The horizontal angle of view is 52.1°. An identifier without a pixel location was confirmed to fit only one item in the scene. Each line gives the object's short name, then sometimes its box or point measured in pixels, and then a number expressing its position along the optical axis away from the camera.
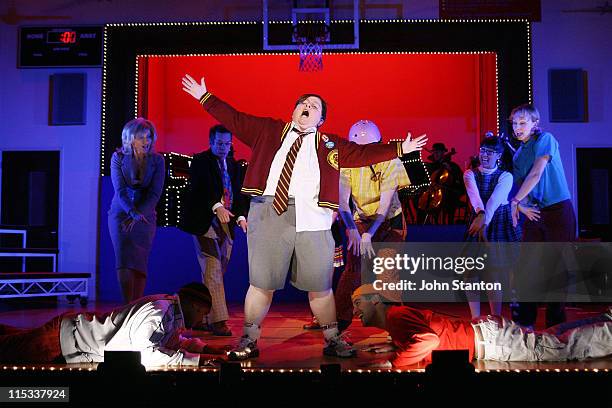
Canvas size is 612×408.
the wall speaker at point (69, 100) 8.40
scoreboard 8.40
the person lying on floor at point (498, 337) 3.43
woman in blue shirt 4.21
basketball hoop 8.02
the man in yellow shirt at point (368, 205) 4.35
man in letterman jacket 3.59
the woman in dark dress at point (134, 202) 4.35
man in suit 4.69
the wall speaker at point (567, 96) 8.11
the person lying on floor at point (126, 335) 3.30
